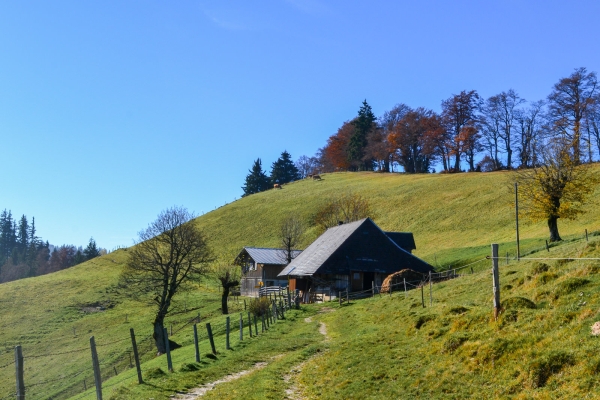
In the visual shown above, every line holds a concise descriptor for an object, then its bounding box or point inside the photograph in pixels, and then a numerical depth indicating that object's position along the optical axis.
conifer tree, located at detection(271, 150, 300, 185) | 144.12
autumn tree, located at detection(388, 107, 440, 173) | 101.94
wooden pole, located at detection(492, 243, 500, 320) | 13.13
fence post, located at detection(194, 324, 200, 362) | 18.62
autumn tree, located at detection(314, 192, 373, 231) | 70.56
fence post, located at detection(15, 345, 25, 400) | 11.42
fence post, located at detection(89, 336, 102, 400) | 13.34
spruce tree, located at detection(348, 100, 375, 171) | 125.50
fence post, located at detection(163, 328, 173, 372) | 17.43
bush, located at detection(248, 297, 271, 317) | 33.62
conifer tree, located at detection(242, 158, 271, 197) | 141.88
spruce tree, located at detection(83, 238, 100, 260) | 131.50
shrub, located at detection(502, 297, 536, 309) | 13.14
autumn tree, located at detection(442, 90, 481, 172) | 98.00
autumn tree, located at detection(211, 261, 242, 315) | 48.25
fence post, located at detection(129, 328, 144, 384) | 15.76
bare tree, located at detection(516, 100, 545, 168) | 85.38
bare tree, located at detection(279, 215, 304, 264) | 61.62
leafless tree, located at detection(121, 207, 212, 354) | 36.66
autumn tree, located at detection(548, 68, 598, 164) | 76.50
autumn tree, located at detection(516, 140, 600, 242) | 41.75
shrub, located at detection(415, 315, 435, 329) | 16.47
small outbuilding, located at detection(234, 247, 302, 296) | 60.81
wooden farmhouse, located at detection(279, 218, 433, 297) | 45.25
